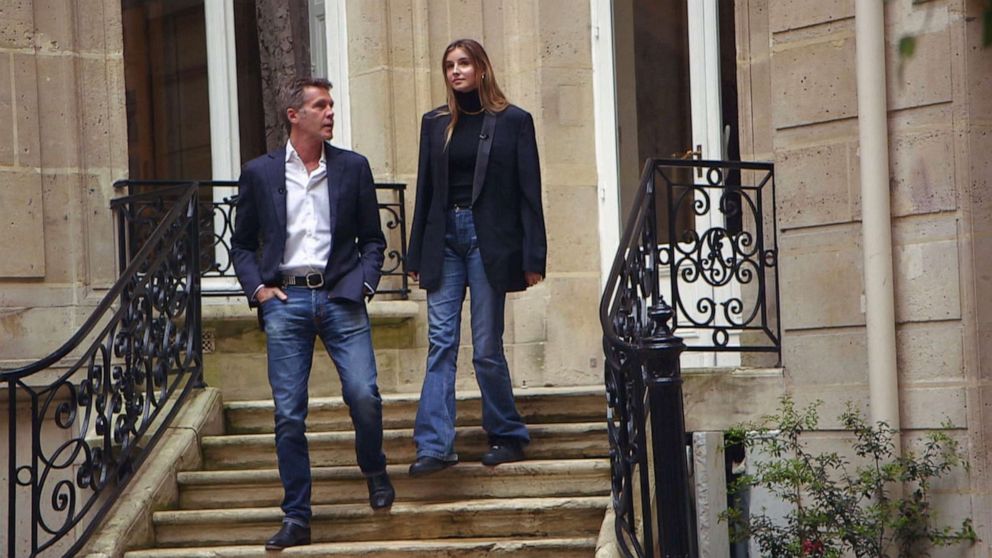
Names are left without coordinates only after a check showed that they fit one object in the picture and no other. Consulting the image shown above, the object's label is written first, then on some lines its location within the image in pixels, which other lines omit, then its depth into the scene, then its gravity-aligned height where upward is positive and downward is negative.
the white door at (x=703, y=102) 8.91 +0.76
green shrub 6.99 -1.06
